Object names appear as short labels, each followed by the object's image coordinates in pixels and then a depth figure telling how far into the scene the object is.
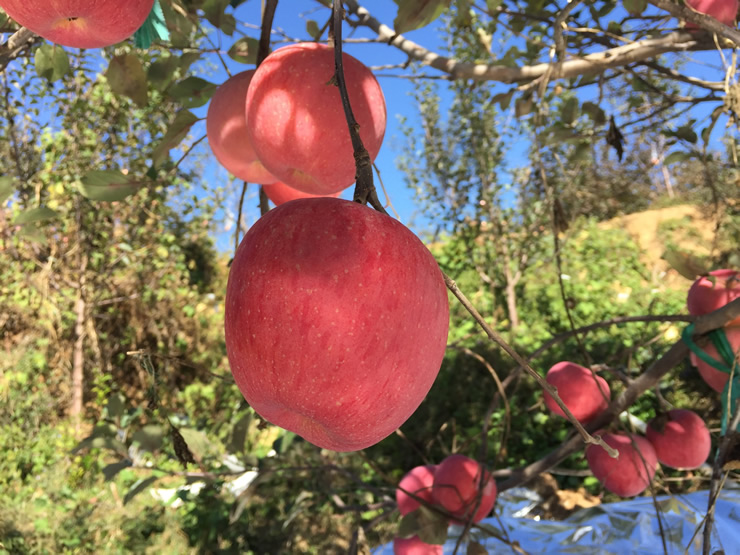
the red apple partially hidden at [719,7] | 0.76
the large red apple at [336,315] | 0.28
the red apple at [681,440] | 0.79
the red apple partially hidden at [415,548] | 0.78
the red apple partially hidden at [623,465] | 0.79
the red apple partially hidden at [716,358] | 0.60
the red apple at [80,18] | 0.39
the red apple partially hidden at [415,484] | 0.84
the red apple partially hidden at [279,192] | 0.58
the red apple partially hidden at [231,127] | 0.52
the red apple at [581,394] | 0.81
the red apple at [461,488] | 0.78
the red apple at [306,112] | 0.42
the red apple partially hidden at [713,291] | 0.67
